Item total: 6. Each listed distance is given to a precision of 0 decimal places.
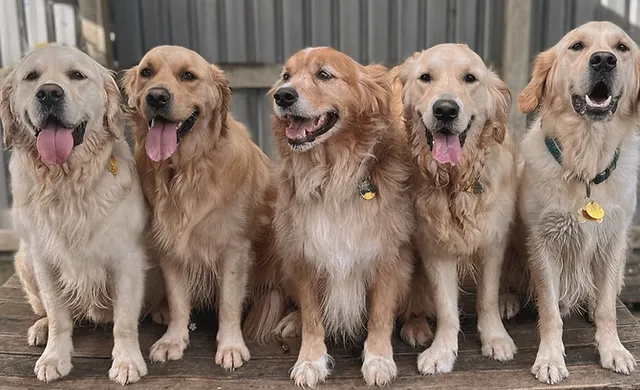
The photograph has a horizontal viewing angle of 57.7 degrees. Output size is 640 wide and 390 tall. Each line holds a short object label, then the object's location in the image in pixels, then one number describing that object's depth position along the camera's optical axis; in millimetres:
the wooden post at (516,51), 3781
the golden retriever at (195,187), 2184
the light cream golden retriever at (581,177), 2113
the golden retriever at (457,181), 2076
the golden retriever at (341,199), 2137
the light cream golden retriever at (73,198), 2020
